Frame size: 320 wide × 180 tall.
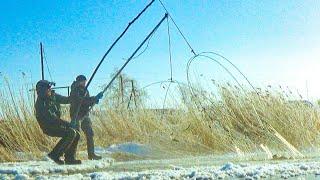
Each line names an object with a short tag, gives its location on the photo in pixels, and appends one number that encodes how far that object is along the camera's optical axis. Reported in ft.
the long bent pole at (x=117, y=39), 30.45
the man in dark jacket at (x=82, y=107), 29.55
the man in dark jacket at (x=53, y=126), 27.14
